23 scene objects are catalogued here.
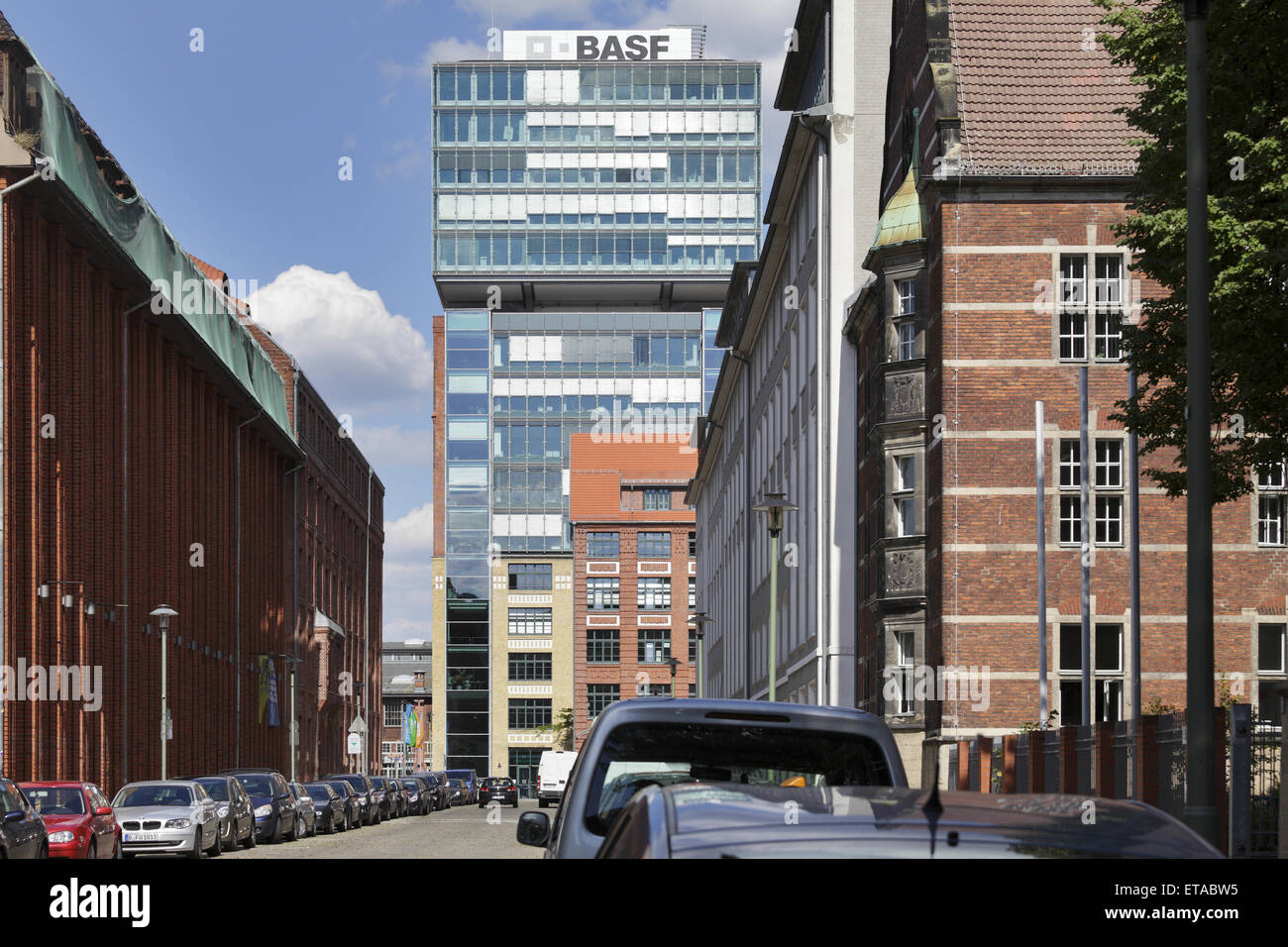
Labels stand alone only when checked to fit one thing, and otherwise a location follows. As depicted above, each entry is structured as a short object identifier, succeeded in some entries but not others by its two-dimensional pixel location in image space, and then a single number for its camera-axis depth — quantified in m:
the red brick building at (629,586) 132.12
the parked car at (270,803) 42.44
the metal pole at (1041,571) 32.47
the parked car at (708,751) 7.88
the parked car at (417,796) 75.06
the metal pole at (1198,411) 13.67
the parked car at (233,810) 36.56
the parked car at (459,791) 95.12
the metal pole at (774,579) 37.97
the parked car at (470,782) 100.78
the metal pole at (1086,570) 31.34
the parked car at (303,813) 46.50
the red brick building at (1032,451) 35.19
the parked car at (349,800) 55.54
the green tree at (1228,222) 19.94
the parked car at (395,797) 66.88
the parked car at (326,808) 51.56
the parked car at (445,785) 88.56
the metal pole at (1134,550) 29.88
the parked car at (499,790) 96.84
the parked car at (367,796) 60.16
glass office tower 139.88
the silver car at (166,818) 33.12
